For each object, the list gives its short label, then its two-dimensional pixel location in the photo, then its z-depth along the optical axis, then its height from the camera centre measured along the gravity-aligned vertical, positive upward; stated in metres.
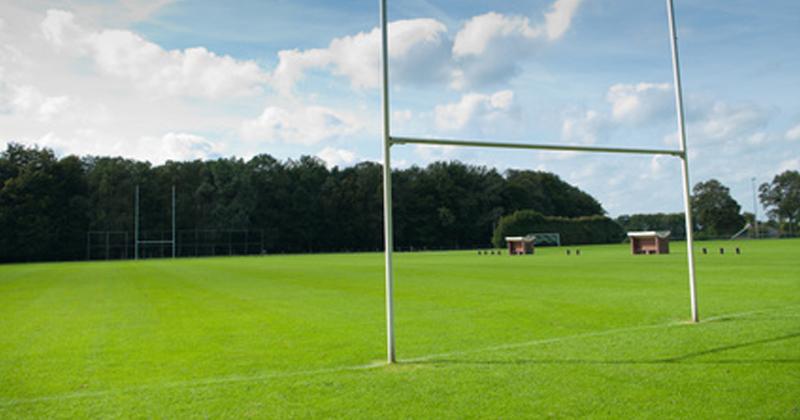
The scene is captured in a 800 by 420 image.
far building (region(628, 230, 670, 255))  30.77 -0.06
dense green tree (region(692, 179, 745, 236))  81.44 +4.36
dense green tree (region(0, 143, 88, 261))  54.68 +4.67
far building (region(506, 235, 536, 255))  38.19 -0.12
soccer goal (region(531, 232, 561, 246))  60.09 +0.42
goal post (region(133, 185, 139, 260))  54.59 +1.82
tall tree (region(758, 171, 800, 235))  83.69 +6.37
